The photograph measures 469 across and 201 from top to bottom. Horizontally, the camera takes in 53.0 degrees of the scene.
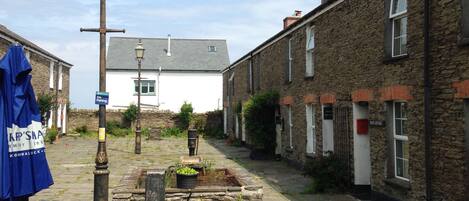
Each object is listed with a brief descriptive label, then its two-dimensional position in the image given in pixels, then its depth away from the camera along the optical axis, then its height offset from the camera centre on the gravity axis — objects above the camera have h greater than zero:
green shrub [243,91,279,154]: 18.69 +0.07
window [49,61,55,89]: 29.86 +3.03
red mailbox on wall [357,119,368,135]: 11.22 -0.10
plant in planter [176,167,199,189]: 9.71 -1.18
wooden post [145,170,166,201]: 7.29 -1.01
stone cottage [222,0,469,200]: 7.57 +0.60
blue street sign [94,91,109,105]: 9.39 +0.48
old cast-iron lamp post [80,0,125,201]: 8.98 -0.24
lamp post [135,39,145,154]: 20.62 -0.21
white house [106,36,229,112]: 42.34 +4.14
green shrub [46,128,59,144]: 26.97 -0.74
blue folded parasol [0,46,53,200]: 5.54 -0.15
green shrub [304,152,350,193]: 11.54 -1.33
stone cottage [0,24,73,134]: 24.30 +2.97
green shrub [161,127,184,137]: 35.34 -0.77
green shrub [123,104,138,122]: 35.56 +0.68
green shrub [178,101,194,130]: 36.09 +0.45
